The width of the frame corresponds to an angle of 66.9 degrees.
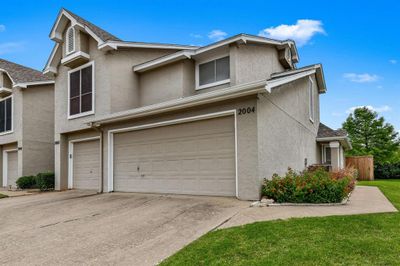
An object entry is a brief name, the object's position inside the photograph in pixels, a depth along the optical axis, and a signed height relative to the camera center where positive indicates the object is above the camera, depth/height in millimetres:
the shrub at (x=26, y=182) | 17062 -1787
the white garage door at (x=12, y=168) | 19530 -1149
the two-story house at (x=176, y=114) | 9180 +1264
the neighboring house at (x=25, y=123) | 18203 +1700
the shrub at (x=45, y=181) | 15599 -1608
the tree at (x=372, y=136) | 34594 +1321
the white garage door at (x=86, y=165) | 14008 -717
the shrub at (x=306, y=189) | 8148 -1137
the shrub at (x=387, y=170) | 28828 -2277
